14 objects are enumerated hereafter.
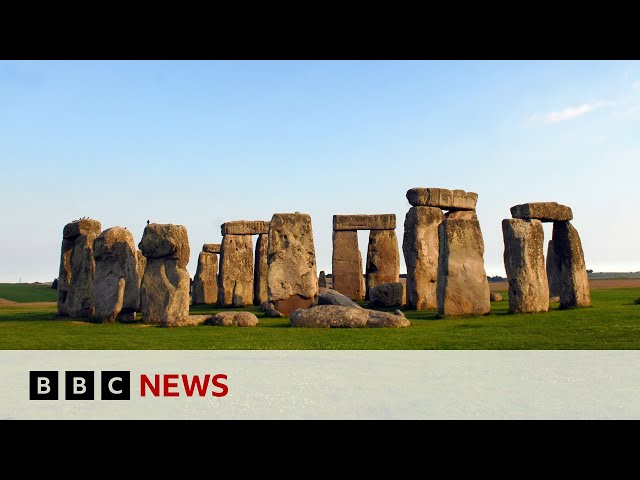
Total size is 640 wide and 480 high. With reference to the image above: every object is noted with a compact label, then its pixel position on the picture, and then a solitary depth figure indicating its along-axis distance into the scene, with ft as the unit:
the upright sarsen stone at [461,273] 43.19
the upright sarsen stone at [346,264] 71.31
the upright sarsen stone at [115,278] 44.86
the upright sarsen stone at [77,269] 48.03
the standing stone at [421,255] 54.24
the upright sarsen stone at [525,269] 44.29
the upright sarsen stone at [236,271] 68.59
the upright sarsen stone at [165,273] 41.29
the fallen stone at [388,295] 56.08
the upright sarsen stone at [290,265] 47.55
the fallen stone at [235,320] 40.73
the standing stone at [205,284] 73.87
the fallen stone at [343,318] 38.40
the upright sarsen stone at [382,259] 70.49
